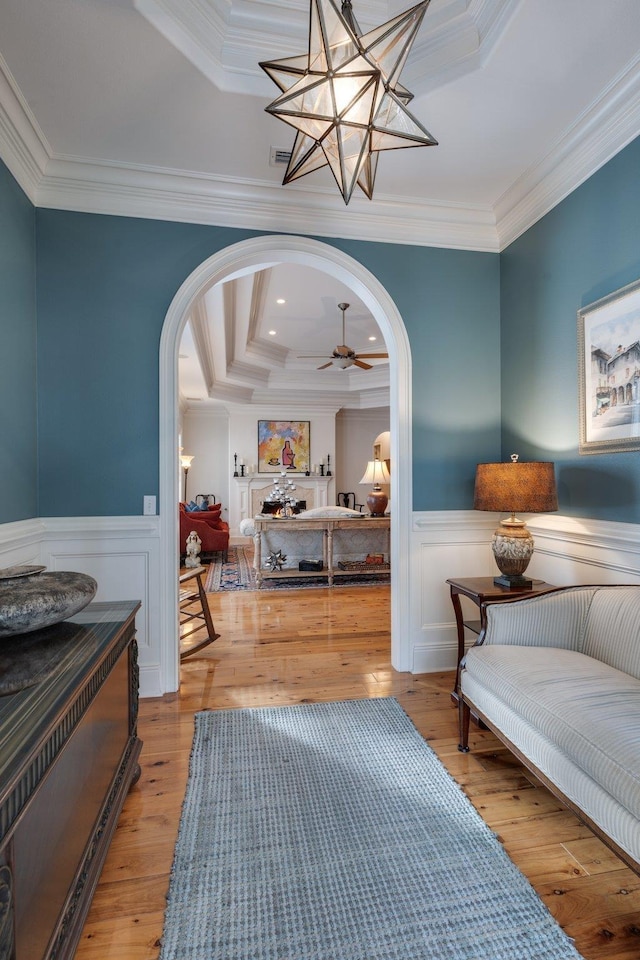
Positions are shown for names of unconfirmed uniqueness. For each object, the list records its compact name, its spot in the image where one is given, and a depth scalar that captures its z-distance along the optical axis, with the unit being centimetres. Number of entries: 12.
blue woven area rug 127
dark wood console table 85
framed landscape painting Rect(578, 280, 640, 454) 216
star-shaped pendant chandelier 149
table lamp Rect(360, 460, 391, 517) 587
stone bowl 125
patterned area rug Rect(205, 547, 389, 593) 551
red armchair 712
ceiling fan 597
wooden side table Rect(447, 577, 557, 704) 243
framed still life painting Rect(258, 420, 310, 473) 940
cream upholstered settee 128
